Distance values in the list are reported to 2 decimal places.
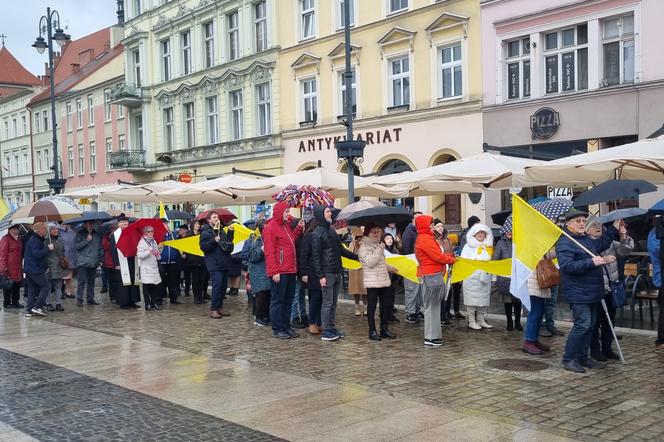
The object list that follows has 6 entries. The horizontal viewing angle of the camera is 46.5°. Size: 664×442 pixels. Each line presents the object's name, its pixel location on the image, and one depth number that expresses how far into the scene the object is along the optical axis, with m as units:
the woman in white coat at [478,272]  11.23
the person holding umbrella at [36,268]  14.33
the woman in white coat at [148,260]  14.93
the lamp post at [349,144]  16.55
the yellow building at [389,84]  24.86
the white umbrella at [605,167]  11.33
